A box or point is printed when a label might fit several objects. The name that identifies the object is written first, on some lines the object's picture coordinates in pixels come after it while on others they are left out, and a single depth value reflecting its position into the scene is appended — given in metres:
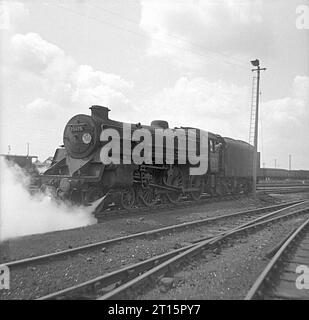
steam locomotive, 10.46
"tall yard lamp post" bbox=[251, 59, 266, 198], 18.60
